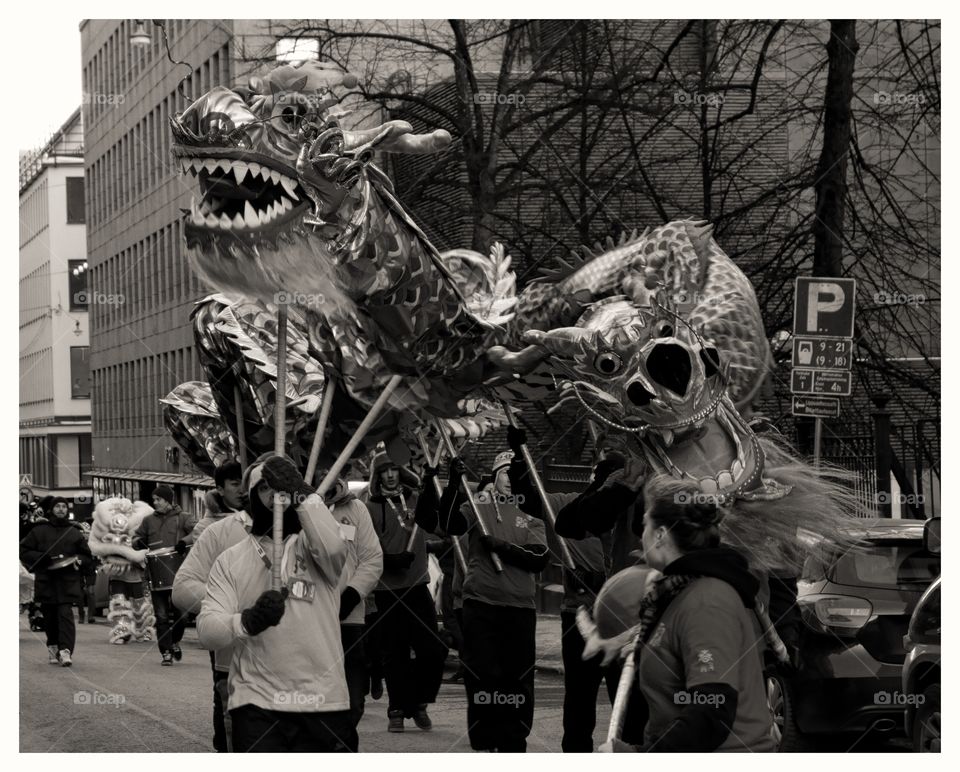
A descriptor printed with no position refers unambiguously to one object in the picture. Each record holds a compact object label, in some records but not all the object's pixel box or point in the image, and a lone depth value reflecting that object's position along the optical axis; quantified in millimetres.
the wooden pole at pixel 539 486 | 15574
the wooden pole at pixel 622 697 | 9572
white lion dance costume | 20678
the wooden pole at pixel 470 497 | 16230
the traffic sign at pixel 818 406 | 16715
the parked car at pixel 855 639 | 15577
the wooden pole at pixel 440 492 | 16520
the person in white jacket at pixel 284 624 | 10893
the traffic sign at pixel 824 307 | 16761
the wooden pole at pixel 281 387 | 12337
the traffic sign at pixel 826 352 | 16712
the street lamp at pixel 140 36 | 16412
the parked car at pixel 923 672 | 14286
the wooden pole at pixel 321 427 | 14440
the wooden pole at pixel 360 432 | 13712
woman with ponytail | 8441
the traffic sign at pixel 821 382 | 16518
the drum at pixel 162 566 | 24382
